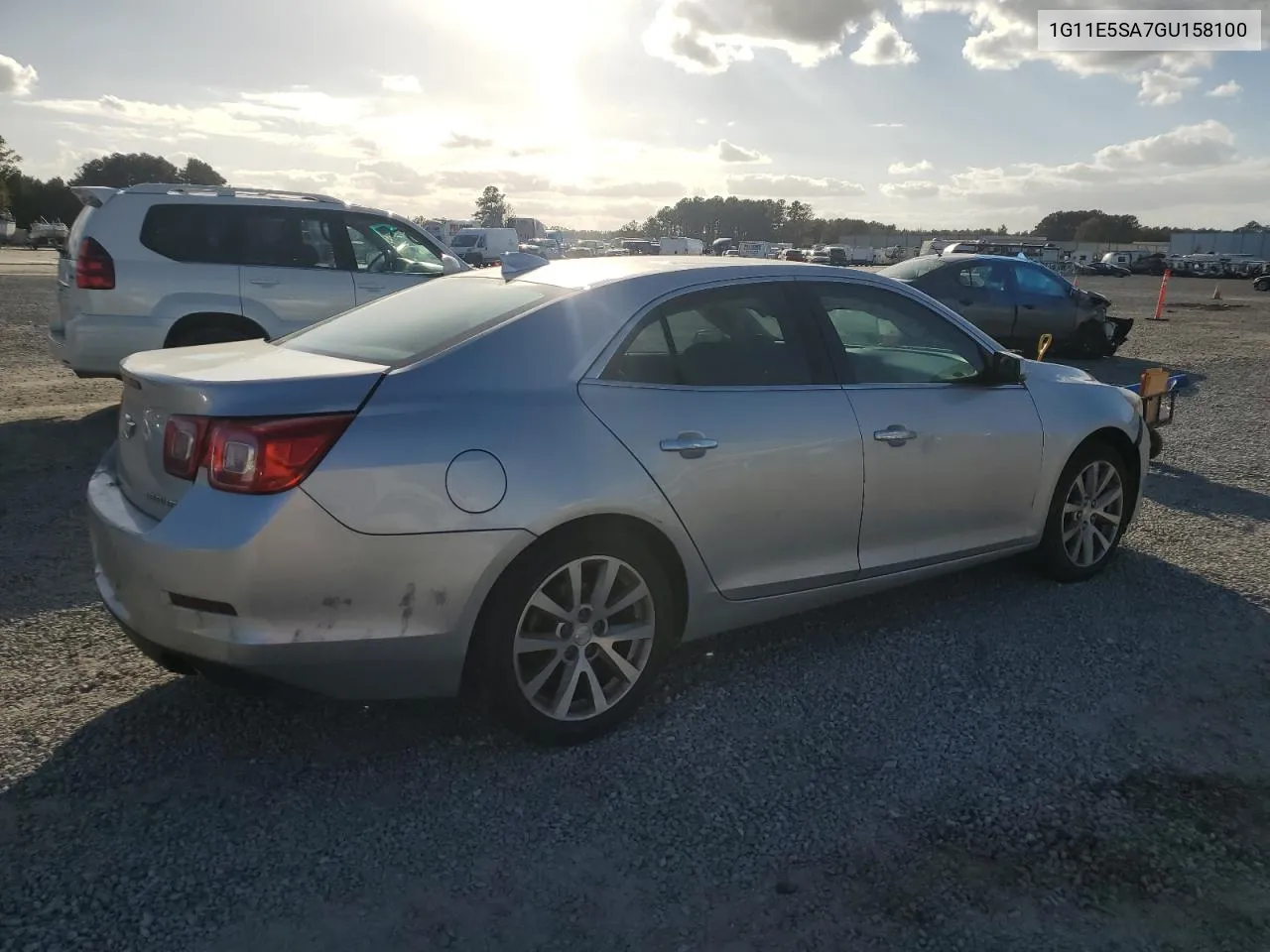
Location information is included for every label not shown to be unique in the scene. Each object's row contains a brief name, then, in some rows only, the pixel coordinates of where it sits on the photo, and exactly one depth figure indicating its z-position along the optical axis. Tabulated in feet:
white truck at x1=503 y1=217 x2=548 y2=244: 219.00
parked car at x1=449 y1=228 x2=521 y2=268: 135.43
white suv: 24.86
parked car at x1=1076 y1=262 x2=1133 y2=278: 216.95
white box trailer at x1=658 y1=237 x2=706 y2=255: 224.96
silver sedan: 9.53
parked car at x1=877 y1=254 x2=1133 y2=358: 43.80
